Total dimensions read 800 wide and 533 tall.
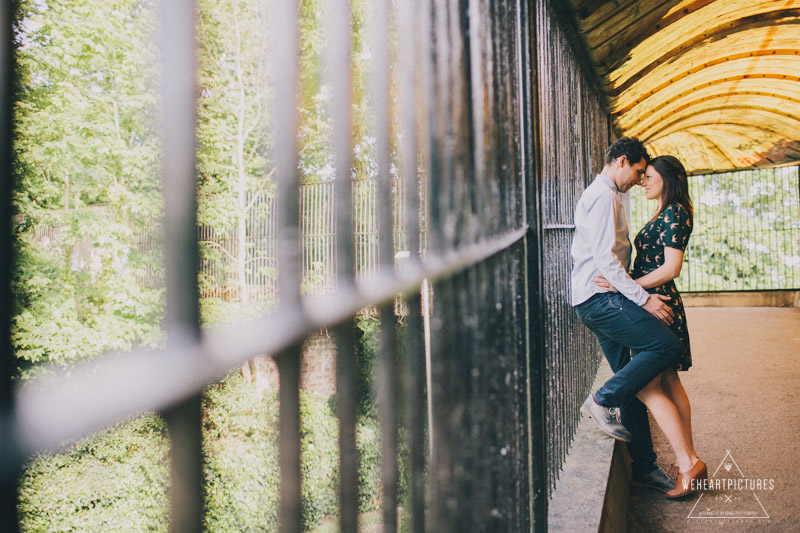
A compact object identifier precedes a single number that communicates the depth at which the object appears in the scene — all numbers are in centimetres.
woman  276
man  271
